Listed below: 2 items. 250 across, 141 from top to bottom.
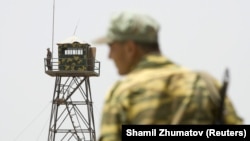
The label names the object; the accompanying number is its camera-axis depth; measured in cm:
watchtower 13687
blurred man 1524
